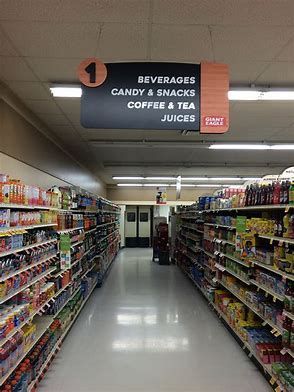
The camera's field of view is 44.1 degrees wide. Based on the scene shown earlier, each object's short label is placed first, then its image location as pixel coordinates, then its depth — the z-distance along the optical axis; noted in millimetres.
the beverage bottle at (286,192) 3982
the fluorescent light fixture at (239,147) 8953
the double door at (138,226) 22547
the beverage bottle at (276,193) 4254
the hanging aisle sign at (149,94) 3479
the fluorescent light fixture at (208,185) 19203
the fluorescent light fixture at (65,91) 4820
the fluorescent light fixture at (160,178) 16531
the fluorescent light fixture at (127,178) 16606
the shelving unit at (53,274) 3486
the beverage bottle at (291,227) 3773
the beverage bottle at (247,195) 5393
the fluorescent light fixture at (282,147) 8986
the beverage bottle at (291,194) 3760
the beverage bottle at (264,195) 4676
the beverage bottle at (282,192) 4118
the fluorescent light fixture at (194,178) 16297
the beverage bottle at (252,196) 5127
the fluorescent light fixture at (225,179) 15967
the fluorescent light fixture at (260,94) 4926
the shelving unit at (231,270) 4199
